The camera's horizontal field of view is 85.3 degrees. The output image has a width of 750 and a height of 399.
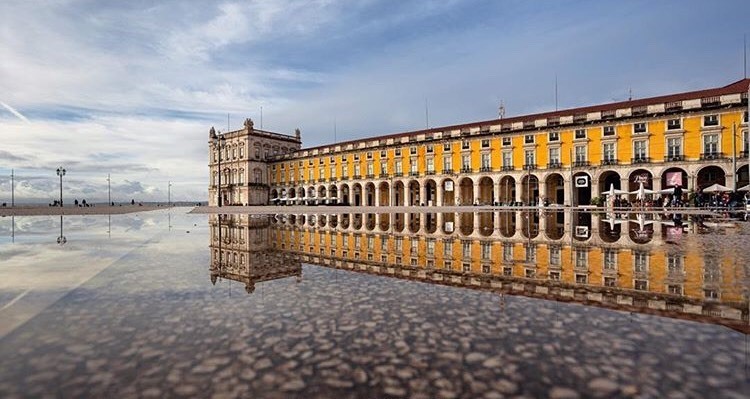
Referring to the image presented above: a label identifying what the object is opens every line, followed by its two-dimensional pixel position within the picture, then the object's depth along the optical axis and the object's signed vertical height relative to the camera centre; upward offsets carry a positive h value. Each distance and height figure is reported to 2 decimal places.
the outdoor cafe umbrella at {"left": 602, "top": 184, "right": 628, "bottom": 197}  33.12 +0.44
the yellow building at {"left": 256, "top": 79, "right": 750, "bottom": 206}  33.34 +4.42
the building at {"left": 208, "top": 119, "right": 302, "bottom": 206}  70.12 +7.43
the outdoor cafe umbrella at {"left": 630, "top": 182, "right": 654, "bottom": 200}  31.16 +0.32
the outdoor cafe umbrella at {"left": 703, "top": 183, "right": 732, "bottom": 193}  29.70 +0.54
